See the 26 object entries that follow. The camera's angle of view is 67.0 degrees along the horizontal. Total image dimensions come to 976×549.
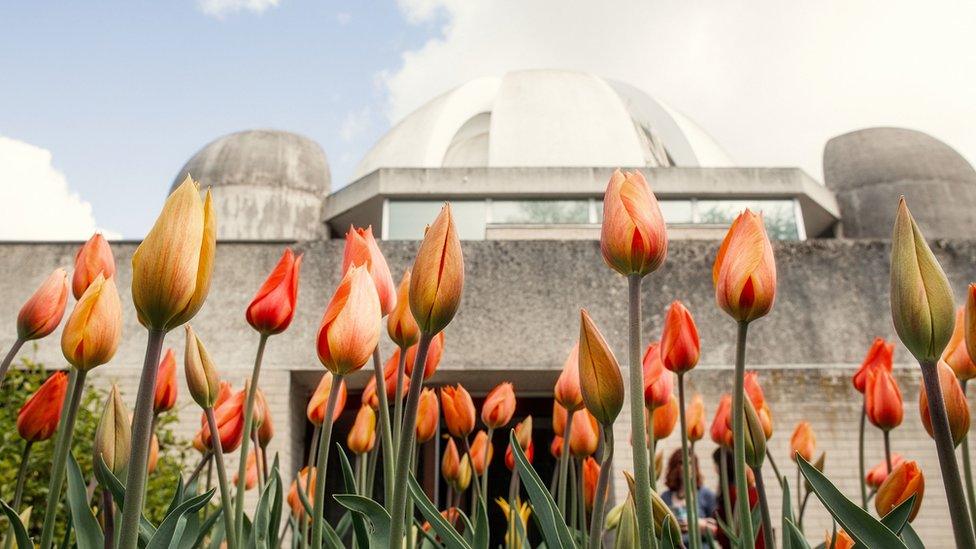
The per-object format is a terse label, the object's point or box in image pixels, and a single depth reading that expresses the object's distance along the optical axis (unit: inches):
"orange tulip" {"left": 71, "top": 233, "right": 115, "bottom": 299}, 58.6
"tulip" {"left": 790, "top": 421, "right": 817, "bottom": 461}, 89.3
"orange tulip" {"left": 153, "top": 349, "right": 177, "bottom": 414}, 63.1
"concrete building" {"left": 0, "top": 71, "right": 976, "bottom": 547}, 242.7
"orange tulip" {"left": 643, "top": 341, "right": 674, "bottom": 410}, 64.7
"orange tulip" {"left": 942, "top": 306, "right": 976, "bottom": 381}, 50.6
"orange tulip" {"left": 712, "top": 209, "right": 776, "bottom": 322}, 41.8
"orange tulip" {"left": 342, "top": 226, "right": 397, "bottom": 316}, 48.0
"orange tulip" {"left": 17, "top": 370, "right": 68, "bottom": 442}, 55.7
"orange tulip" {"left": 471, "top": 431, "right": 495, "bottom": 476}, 83.7
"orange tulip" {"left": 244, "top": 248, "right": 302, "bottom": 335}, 51.1
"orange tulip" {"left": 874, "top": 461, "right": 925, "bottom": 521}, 51.1
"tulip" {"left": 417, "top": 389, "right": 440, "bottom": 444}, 76.3
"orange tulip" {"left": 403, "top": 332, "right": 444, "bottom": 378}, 61.1
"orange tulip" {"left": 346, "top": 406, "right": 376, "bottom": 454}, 76.2
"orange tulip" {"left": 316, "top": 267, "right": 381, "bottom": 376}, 39.5
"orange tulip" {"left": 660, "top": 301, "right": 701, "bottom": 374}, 58.6
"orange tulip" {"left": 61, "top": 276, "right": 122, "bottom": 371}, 41.0
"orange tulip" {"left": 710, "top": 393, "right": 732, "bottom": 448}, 74.6
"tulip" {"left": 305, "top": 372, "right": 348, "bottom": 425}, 74.4
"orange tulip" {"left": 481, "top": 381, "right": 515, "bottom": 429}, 88.9
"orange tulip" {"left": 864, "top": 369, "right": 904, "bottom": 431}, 67.7
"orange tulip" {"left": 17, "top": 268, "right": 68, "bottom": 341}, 54.6
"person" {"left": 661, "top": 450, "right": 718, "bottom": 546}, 163.0
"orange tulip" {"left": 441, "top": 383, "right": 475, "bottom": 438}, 80.5
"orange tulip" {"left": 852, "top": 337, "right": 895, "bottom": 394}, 72.6
